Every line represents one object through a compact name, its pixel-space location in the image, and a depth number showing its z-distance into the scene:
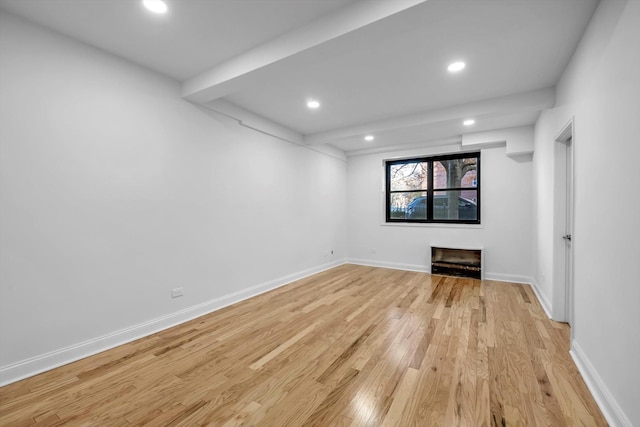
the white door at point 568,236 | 2.83
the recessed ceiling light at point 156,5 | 1.85
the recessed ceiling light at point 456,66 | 2.58
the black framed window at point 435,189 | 5.18
